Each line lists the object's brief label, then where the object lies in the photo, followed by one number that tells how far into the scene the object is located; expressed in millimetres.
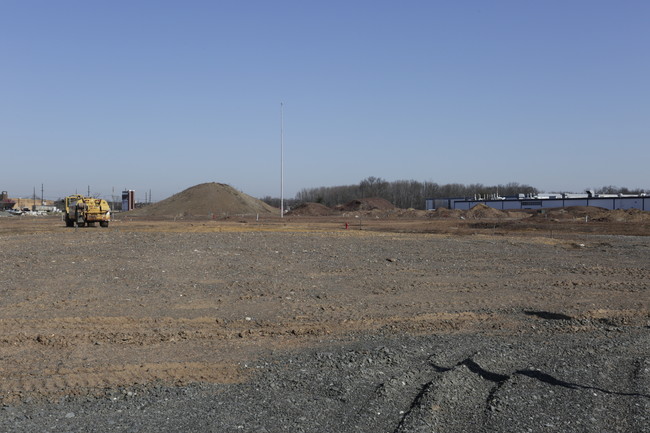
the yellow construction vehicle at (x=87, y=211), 40062
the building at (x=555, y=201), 81562
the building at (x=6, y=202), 122625
